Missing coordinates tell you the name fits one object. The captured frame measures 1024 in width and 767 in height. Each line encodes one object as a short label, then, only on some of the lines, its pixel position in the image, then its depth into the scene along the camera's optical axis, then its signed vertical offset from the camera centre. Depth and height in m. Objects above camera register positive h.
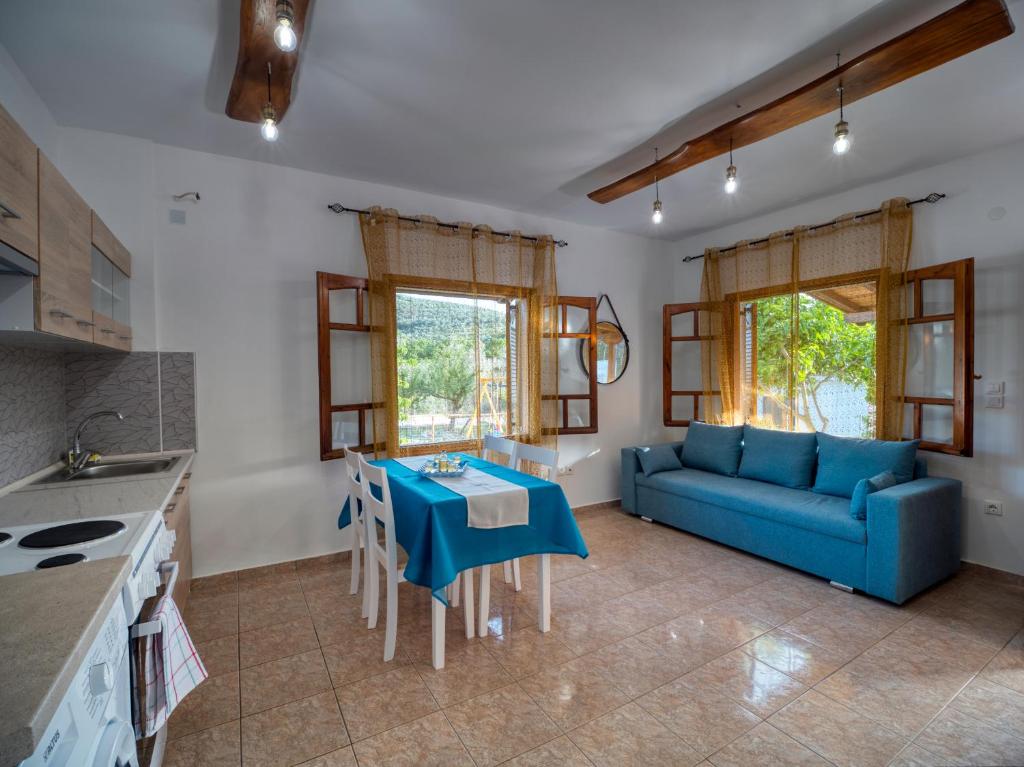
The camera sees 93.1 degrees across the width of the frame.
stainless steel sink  2.31 -0.47
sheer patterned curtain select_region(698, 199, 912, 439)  3.37 +0.67
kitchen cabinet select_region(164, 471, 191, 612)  2.08 -0.81
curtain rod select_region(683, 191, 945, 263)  3.22 +1.15
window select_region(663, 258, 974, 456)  3.09 +0.10
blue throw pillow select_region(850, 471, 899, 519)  2.82 -0.70
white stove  1.26 -0.47
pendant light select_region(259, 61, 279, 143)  2.02 +1.06
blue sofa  2.68 -0.99
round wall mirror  4.64 +0.21
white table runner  2.23 -0.60
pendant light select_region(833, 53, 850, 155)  2.09 +1.01
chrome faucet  2.45 -0.39
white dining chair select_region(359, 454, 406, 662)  2.20 -0.81
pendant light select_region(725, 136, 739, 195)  2.60 +1.06
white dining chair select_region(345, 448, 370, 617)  2.63 -0.75
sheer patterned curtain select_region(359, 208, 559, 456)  3.41 +0.68
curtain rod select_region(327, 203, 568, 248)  3.33 +1.16
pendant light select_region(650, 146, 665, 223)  3.00 +1.00
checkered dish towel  1.25 -0.78
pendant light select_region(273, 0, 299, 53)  1.47 +1.06
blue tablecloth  2.11 -0.74
